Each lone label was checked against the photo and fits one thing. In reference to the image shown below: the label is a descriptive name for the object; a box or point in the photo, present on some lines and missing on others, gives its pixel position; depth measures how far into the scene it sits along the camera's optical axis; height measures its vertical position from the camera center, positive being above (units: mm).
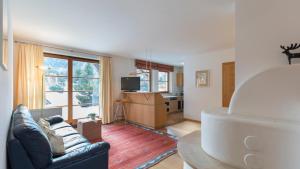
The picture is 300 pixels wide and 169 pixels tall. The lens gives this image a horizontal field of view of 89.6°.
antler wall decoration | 1396 +305
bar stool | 5312 -890
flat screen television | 5230 +48
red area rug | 2492 -1279
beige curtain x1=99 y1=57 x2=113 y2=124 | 4875 -179
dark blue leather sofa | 1192 -619
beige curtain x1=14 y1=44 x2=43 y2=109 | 3424 +209
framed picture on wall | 4833 +199
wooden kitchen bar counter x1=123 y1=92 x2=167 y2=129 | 4418 -780
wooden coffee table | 3389 -1002
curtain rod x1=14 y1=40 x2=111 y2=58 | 3544 +1004
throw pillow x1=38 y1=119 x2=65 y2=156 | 1695 -672
